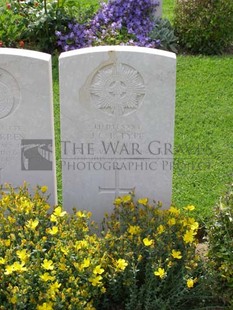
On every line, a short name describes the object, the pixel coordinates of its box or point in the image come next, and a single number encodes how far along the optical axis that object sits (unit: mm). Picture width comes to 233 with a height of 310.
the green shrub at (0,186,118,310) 3250
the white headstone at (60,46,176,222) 3762
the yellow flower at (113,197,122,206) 3977
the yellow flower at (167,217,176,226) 3736
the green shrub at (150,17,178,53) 7445
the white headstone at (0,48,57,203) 3797
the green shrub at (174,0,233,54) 7438
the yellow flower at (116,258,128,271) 3451
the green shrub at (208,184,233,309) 3709
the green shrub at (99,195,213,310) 3529
